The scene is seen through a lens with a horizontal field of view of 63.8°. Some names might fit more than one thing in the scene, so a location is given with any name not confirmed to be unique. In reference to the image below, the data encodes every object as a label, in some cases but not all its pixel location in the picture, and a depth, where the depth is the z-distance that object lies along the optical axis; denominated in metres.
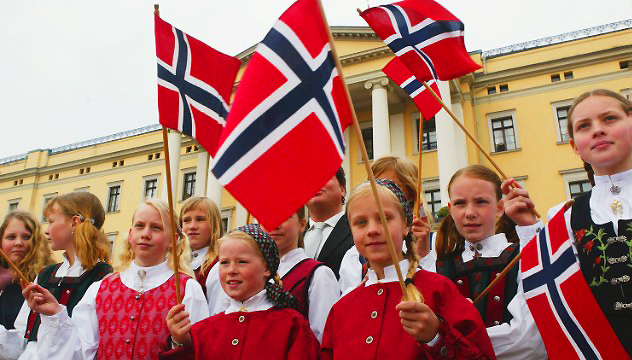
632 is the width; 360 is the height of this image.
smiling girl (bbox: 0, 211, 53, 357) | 4.10
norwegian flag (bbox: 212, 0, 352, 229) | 1.88
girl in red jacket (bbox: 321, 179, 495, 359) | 1.85
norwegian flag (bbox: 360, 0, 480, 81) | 3.50
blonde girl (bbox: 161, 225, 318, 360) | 2.37
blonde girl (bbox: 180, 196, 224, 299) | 4.03
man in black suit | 3.52
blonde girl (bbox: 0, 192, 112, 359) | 3.56
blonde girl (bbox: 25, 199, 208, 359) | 2.84
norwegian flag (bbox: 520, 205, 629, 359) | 1.86
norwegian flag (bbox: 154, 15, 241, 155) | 2.88
